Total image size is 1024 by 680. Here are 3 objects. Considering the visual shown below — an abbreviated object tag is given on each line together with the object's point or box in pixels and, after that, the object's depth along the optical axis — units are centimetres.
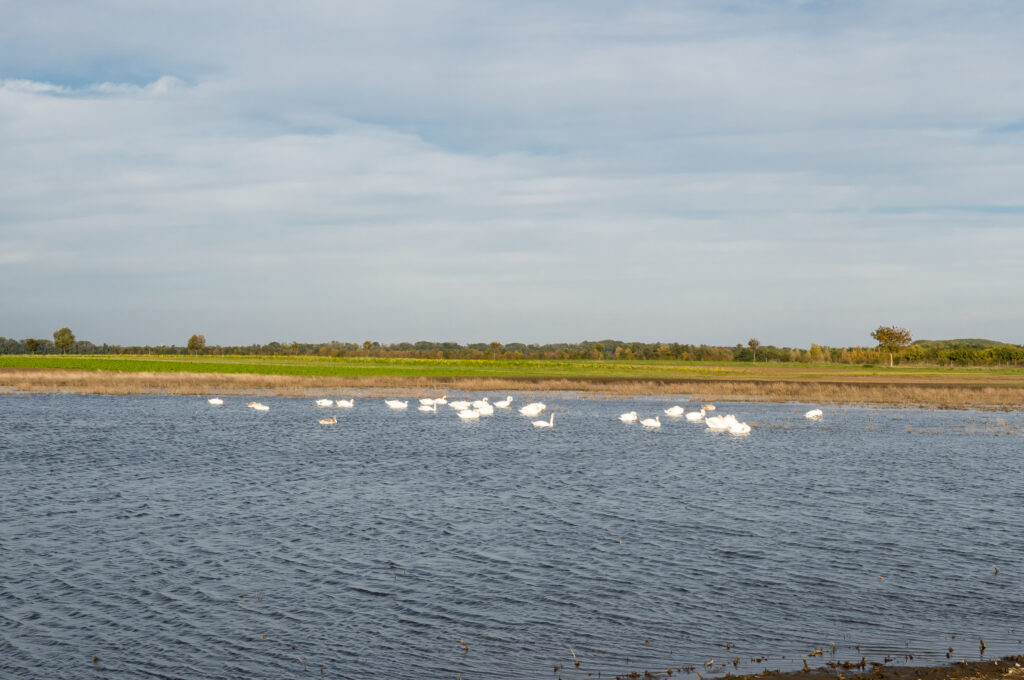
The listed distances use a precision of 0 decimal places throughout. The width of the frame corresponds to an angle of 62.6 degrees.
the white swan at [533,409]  4588
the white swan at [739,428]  3862
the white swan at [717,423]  3981
